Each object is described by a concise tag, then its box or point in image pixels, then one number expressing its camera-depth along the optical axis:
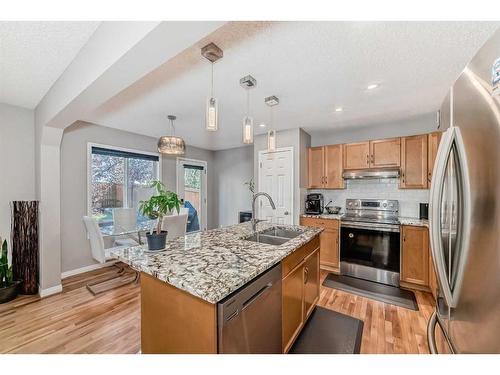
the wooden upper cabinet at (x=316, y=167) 3.74
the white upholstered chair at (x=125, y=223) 3.37
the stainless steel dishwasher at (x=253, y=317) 0.96
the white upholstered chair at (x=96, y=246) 2.72
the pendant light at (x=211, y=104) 1.49
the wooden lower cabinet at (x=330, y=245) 3.28
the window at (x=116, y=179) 3.53
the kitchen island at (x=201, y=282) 0.98
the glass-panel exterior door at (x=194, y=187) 4.96
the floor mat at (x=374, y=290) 2.51
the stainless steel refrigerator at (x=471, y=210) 0.60
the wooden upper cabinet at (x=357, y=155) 3.31
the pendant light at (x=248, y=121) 1.82
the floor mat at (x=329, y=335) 1.74
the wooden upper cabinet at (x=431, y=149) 2.84
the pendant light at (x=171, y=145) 2.64
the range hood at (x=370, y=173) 3.10
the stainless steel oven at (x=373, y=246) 2.87
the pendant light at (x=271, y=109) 2.12
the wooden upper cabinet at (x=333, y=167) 3.54
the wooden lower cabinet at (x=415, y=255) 2.69
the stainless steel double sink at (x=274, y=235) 2.03
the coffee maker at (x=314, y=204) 3.73
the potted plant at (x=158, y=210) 1.49
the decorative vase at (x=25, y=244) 2.60
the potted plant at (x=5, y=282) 2.42
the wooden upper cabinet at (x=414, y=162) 2.93
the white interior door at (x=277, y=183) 3.75
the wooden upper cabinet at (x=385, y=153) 3.10
